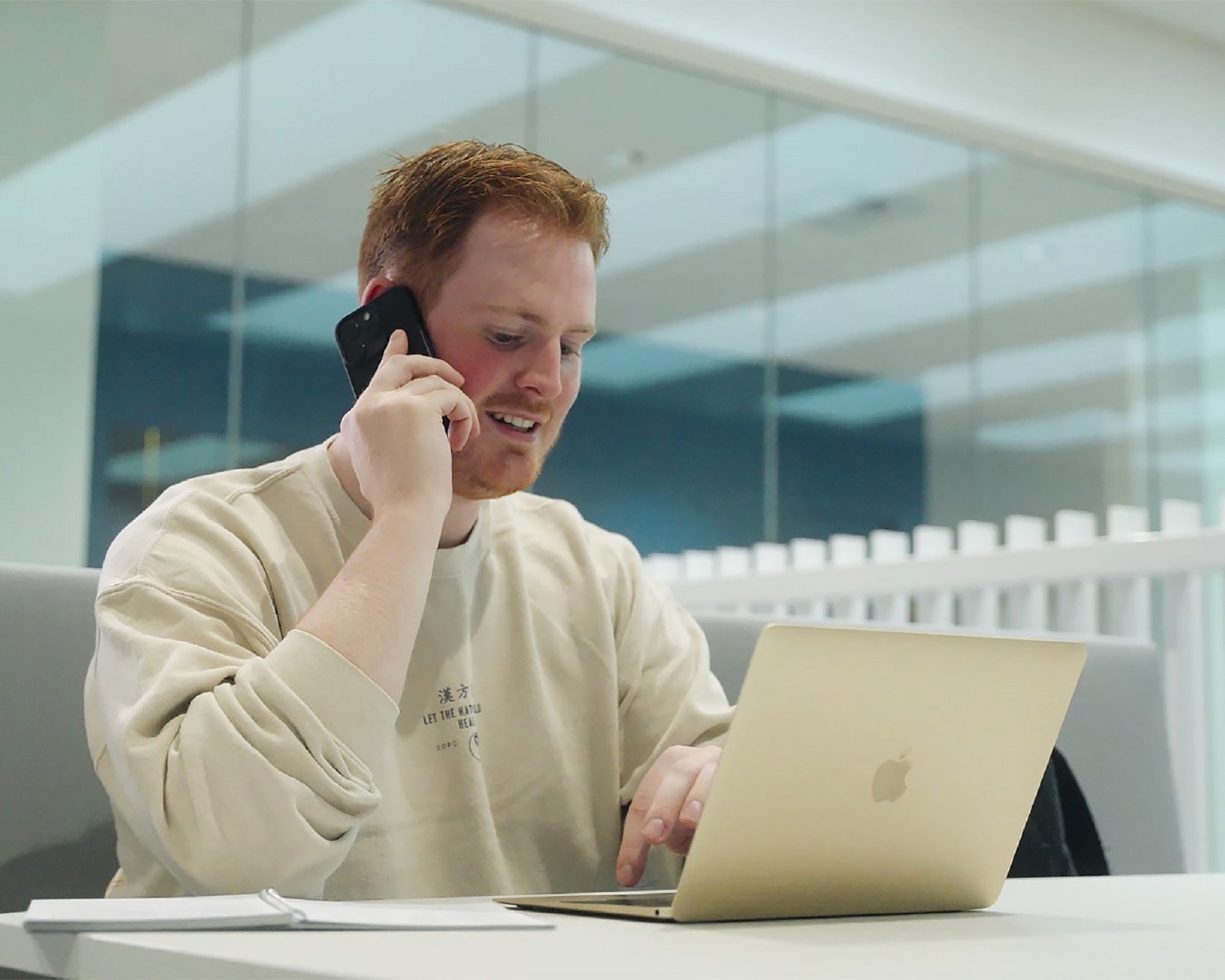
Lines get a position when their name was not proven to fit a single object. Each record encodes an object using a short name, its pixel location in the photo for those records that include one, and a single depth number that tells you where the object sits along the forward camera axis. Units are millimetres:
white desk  1763
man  2155
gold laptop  1959
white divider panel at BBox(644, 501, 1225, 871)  4323
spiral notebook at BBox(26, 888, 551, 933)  1861
